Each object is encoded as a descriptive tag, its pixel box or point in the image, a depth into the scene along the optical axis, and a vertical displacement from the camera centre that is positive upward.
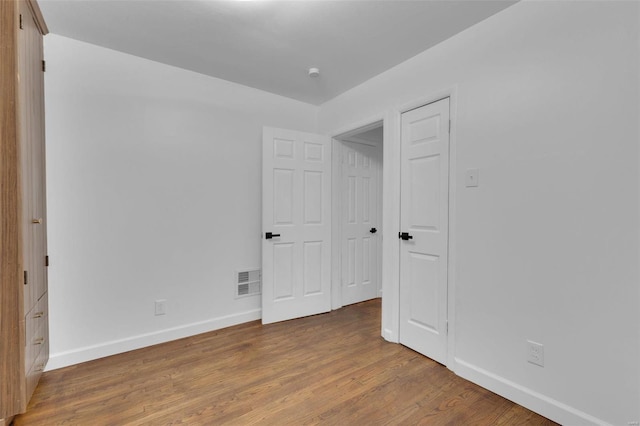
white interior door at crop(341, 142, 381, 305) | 3.57 -0.20
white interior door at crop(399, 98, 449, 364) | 2.22 -0.17
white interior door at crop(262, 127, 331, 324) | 3.02 -0.20
